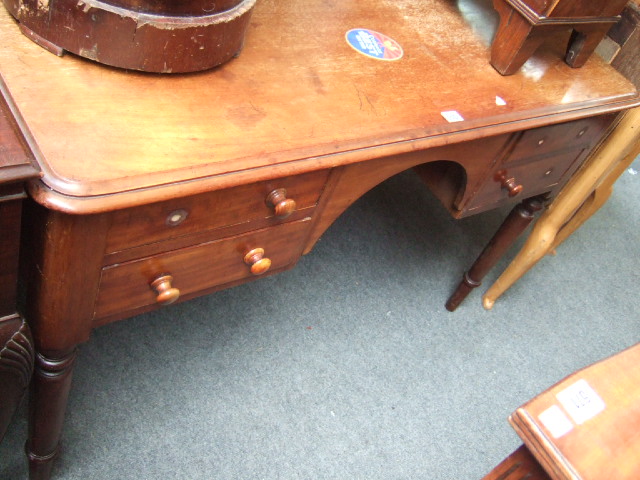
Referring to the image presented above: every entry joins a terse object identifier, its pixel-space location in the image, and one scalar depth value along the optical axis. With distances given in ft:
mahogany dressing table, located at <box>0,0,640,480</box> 2.42
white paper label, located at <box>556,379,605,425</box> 2.34
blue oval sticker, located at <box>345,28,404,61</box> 3.60
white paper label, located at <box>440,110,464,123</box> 3.33
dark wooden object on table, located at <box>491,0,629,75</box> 3.71
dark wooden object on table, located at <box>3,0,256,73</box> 2.45
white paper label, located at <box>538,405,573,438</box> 2.26
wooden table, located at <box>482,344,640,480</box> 2.23
